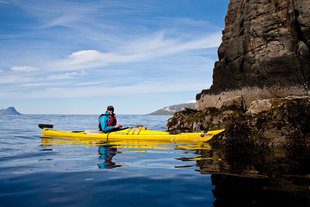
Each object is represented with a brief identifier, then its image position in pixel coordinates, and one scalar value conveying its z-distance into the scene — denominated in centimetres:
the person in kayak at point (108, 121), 1229
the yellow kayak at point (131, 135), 1061
